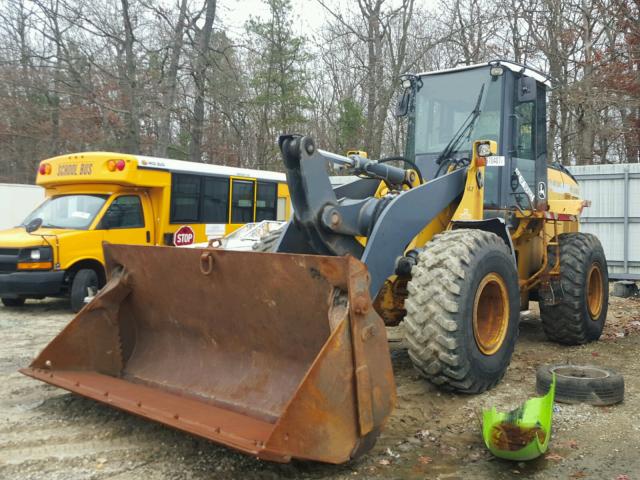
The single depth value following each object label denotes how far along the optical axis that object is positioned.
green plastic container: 3.57
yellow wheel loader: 3.31
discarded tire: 4.72
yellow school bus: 9.14
